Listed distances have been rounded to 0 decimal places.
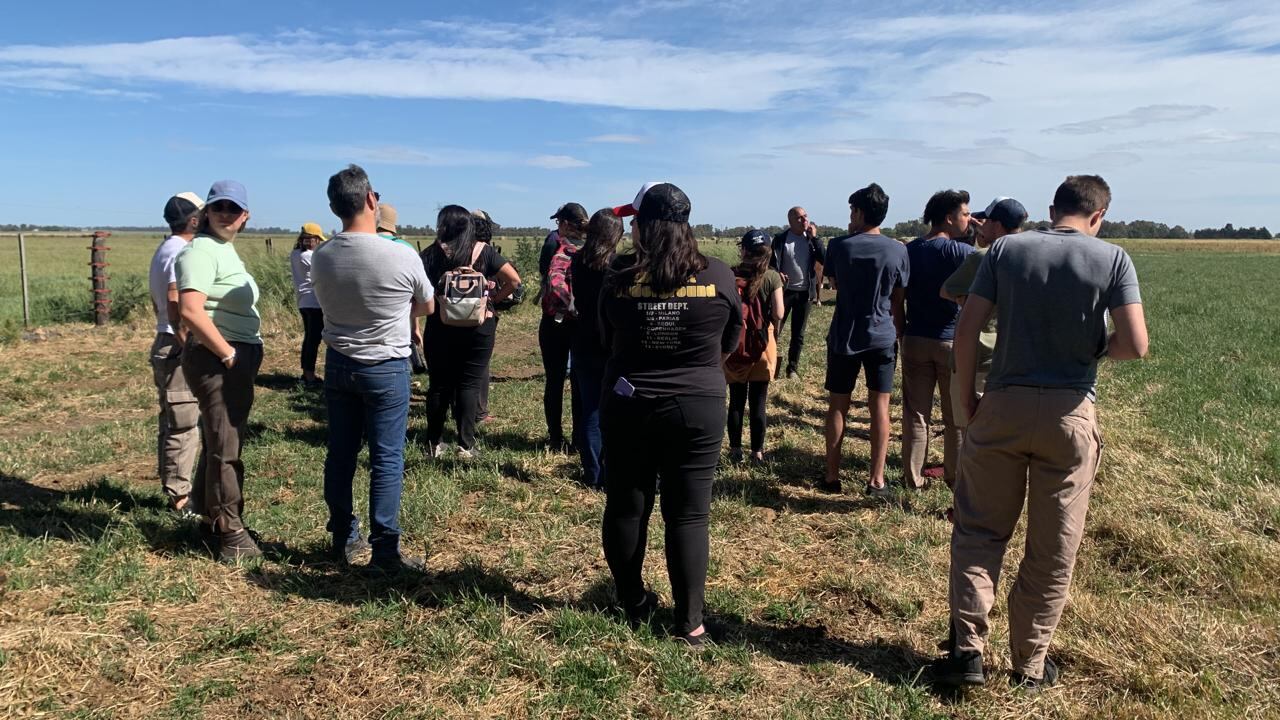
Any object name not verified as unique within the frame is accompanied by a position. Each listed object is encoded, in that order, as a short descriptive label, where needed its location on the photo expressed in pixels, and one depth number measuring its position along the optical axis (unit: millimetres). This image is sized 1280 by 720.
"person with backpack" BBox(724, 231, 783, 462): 5625
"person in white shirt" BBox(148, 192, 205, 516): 4727
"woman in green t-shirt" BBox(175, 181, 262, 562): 3865
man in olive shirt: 4276
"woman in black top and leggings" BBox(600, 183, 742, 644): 3230
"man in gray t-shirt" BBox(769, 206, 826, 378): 9398
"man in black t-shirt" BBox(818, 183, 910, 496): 5227
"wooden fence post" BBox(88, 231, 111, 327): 14055
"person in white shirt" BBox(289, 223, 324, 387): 8867
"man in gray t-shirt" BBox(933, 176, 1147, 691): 2998
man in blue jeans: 3807
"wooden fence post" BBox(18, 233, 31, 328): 13668
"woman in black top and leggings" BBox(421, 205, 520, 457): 5785
